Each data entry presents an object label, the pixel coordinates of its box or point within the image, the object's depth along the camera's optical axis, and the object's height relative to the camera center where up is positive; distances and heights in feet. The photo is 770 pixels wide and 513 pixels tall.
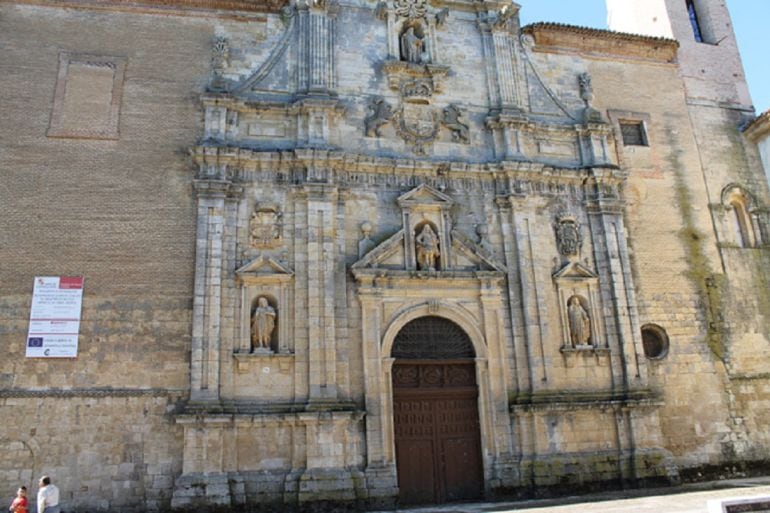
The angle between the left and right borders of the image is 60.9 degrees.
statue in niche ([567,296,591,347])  46.21 +9.19
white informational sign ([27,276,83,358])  38.96 +9.60
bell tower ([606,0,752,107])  58.70 +36.45
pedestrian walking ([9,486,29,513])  29.66 -0.70
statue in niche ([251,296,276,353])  41.24 +8.95
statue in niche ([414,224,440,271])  45.19 +14.34
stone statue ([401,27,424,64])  51.13 +31.56
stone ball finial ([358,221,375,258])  44.68 +15.05
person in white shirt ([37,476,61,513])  29.66 -0.55
